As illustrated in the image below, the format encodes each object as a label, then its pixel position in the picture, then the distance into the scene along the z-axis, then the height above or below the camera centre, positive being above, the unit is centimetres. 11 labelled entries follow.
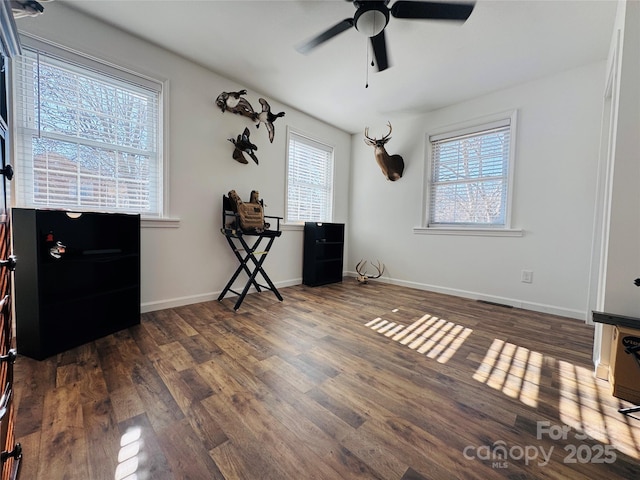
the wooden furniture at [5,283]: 65 -19
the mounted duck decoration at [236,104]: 280 +140
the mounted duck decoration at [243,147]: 296 +95
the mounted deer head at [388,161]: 382 +105
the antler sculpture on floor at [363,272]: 406 -70
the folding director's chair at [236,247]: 277 -20
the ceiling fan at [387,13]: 160 +143
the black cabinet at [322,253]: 375 -37
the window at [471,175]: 309 +76
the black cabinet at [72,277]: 160 -41
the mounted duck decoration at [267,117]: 306 +135
